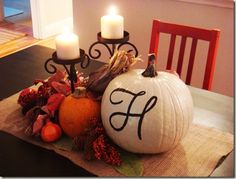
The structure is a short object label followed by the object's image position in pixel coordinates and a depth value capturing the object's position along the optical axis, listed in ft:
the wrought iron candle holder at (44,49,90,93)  3.09
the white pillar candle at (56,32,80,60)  3.06
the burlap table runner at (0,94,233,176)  2.73
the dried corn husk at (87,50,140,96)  2.94
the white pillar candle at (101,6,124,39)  3.61
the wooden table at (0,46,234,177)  2.73
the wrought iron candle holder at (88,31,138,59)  3.65
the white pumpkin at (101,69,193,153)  2.66
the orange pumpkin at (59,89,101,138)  2.92
